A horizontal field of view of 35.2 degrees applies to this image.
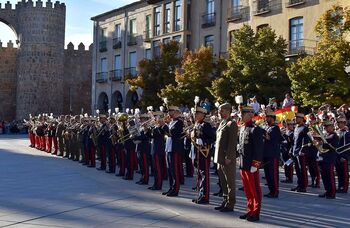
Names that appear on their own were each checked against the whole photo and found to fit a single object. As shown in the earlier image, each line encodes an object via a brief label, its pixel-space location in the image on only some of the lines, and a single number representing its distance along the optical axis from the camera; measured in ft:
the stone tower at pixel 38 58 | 169.48
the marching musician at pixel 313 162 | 41.32
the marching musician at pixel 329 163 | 37.37
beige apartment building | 90.89
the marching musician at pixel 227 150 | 31.07
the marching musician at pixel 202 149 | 34.73
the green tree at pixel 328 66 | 68.59
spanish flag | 54.43
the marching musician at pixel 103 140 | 54.24
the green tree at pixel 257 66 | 81.15
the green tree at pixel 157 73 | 108.78
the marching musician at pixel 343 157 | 40.16
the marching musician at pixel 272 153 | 37.78
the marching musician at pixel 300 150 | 40.86
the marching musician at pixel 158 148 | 40.42
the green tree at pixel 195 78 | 95.21
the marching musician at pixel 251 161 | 29.58
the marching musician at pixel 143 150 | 43.96
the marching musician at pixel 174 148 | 37.86
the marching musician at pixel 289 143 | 45.34
